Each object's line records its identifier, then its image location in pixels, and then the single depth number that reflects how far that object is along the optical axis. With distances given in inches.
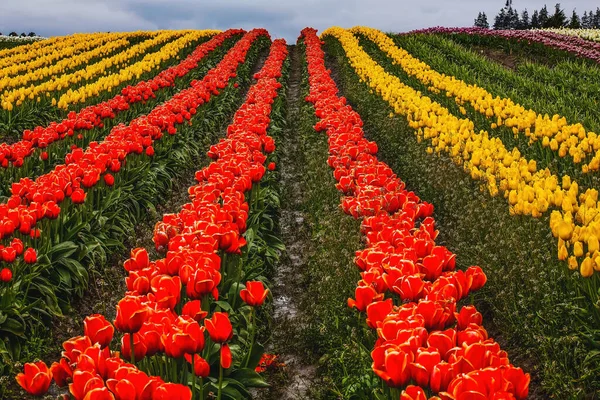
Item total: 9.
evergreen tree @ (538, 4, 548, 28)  3423.7
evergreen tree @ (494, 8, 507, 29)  3479.3
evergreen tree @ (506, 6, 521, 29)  3464.6
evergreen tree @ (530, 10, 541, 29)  3448.8
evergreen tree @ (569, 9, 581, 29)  2341.8
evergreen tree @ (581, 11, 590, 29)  3870.6
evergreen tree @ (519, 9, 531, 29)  3398.6
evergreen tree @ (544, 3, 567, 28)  2294.8
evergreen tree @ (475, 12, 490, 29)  3425.2
